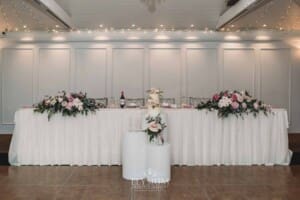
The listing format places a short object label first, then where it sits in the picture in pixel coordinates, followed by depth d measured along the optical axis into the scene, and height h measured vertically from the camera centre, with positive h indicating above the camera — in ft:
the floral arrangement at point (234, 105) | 17.98 -0.39
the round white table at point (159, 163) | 15.03 -3.13
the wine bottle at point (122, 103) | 19.61 -0.38
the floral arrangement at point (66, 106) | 17.65 -0.53
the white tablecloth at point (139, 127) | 17.97 -2.31
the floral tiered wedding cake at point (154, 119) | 15.20 -1.07
